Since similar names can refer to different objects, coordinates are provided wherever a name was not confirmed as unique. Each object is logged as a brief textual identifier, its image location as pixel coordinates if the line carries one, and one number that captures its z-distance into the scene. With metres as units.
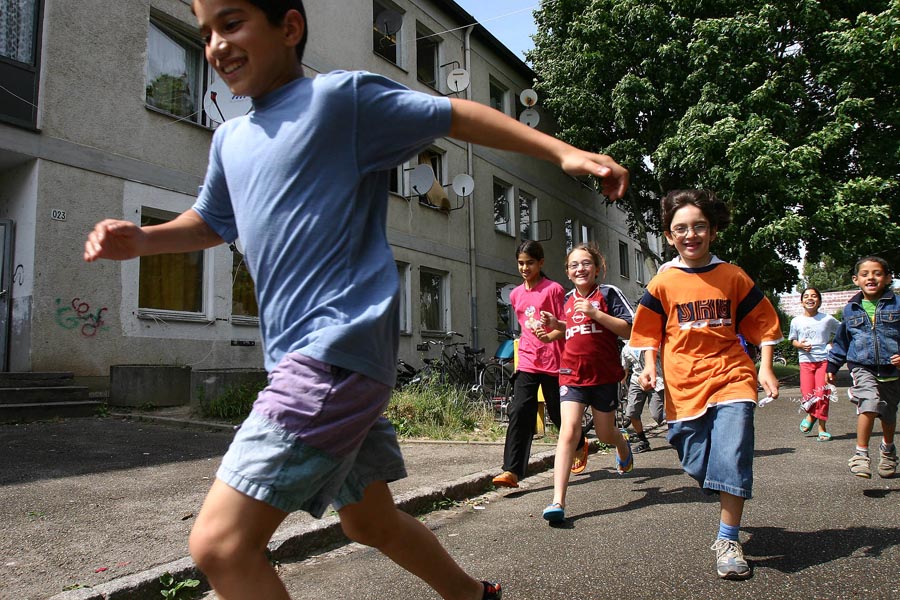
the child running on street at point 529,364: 5.55
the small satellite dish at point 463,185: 18.86
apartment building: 10.10
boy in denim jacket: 5.79
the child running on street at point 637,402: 7.76
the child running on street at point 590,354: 5.01
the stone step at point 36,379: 9.20
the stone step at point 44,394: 8.88
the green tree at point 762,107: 16.52
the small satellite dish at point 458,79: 18.44
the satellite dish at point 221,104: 11.06
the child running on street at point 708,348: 3.57
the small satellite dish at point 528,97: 21.81
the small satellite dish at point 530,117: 21.38
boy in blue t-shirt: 1.69
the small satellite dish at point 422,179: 17.33
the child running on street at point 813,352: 8.58
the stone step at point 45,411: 8.60
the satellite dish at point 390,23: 17.94
